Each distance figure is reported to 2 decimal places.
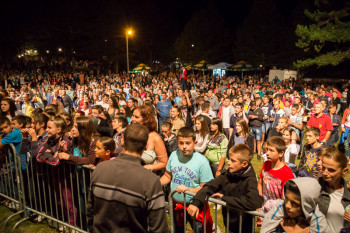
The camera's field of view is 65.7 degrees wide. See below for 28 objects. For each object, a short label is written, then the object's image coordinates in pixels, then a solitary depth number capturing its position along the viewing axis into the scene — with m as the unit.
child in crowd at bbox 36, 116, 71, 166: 4.15
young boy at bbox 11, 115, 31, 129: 5.37
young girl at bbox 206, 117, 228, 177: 5.15
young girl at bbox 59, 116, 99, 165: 4.32
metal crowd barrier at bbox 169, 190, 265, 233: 2.77
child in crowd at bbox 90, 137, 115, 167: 4.07
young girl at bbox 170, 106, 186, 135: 7.09
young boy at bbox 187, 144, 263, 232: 3.05
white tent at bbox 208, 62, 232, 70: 34.44
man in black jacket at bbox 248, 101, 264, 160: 8.42
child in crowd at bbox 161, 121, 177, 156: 5.39
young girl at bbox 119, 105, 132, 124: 7.71
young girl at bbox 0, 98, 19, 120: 7.04
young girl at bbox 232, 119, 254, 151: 6.56
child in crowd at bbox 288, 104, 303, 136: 7.68
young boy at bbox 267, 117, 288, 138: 6.58
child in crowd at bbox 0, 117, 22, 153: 4.98
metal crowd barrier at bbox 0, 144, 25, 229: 4.89
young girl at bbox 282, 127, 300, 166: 5.29
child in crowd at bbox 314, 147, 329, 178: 3.31
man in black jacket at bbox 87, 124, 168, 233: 2.38
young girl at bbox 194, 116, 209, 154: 5.23
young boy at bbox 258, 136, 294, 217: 3.63
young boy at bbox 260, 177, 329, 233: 2.47
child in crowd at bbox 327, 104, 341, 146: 7.65
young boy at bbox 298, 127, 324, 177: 4.41
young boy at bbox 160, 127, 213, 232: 3.56
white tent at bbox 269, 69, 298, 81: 31.53
